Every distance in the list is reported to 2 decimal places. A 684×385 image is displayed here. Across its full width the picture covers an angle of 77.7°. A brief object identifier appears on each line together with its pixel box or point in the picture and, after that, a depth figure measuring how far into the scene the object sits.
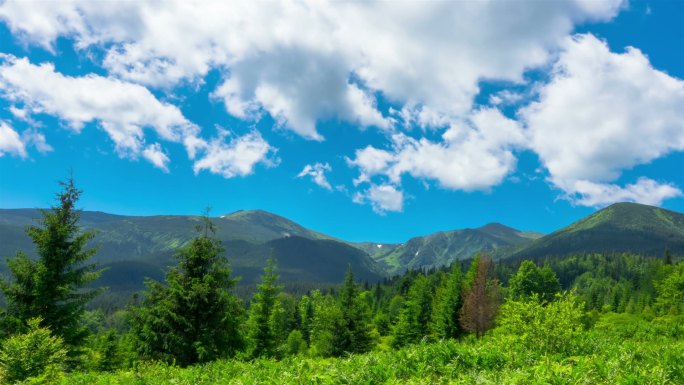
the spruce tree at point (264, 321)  35.69
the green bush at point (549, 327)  14.22
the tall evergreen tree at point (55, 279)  22.42
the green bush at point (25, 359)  14.15
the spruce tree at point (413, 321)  58.66
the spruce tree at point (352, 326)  47.12
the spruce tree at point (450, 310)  52.66
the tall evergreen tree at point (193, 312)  24.08
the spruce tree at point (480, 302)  46.31
